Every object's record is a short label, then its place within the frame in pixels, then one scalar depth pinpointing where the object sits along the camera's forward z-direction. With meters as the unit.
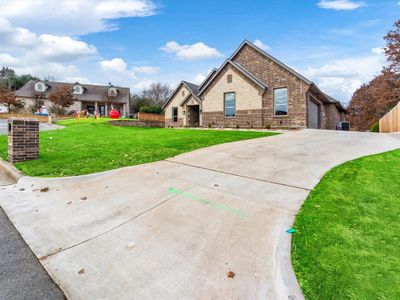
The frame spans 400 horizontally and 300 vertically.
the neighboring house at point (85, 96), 42.19
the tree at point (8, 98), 34.50
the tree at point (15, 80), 51.91
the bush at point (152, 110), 35.09
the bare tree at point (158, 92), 58.23
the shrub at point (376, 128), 22.88
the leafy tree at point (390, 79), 27.17
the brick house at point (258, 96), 18.08
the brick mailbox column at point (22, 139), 6.78
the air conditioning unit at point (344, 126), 28.67
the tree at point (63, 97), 34.09
